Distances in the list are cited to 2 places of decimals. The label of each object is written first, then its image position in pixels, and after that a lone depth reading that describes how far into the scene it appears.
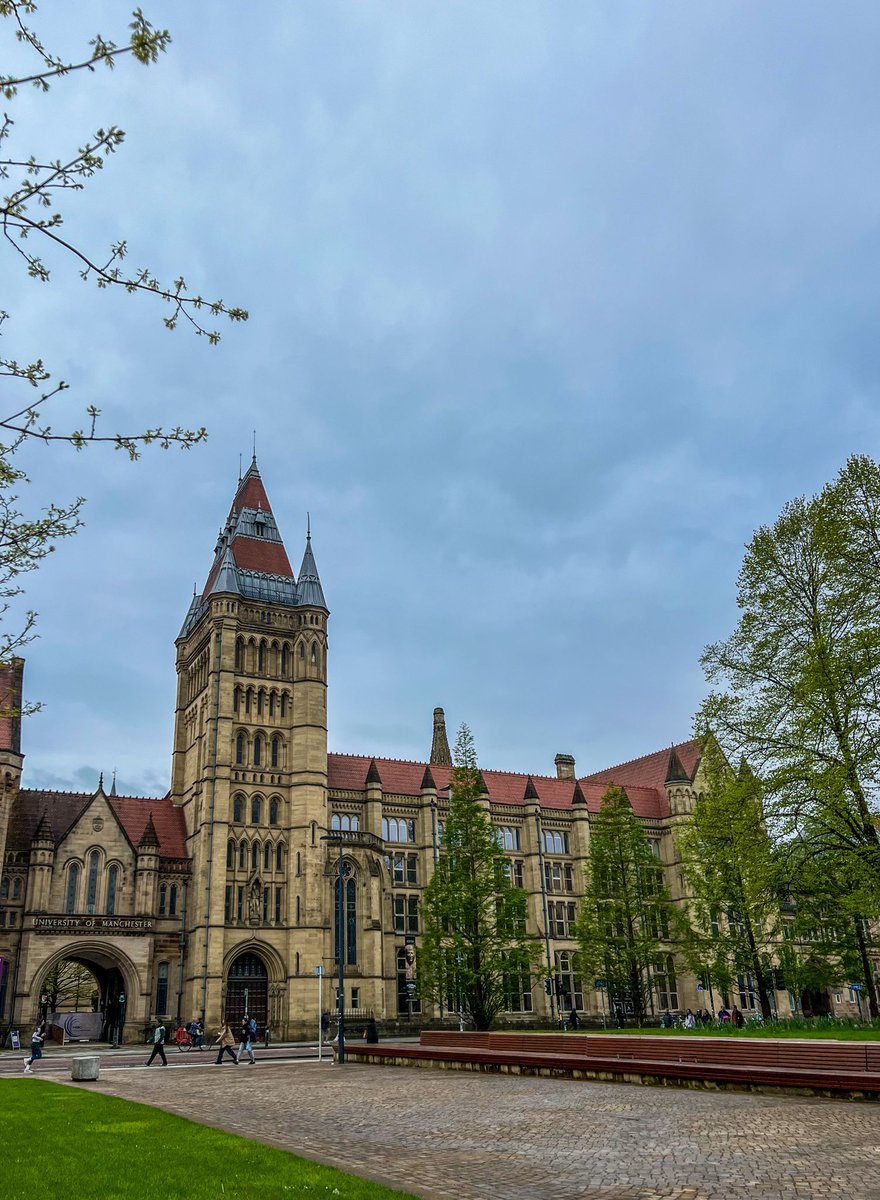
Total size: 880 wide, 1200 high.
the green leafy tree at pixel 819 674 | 26.44
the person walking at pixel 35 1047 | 34.53
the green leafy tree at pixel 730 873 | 29.11
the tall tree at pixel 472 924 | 43.31
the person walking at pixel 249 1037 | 36.09
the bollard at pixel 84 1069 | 26.78
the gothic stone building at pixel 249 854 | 53.09
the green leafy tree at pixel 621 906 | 48.19
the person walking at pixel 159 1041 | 32.41
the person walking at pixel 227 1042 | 35.41
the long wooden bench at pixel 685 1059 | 17.98
